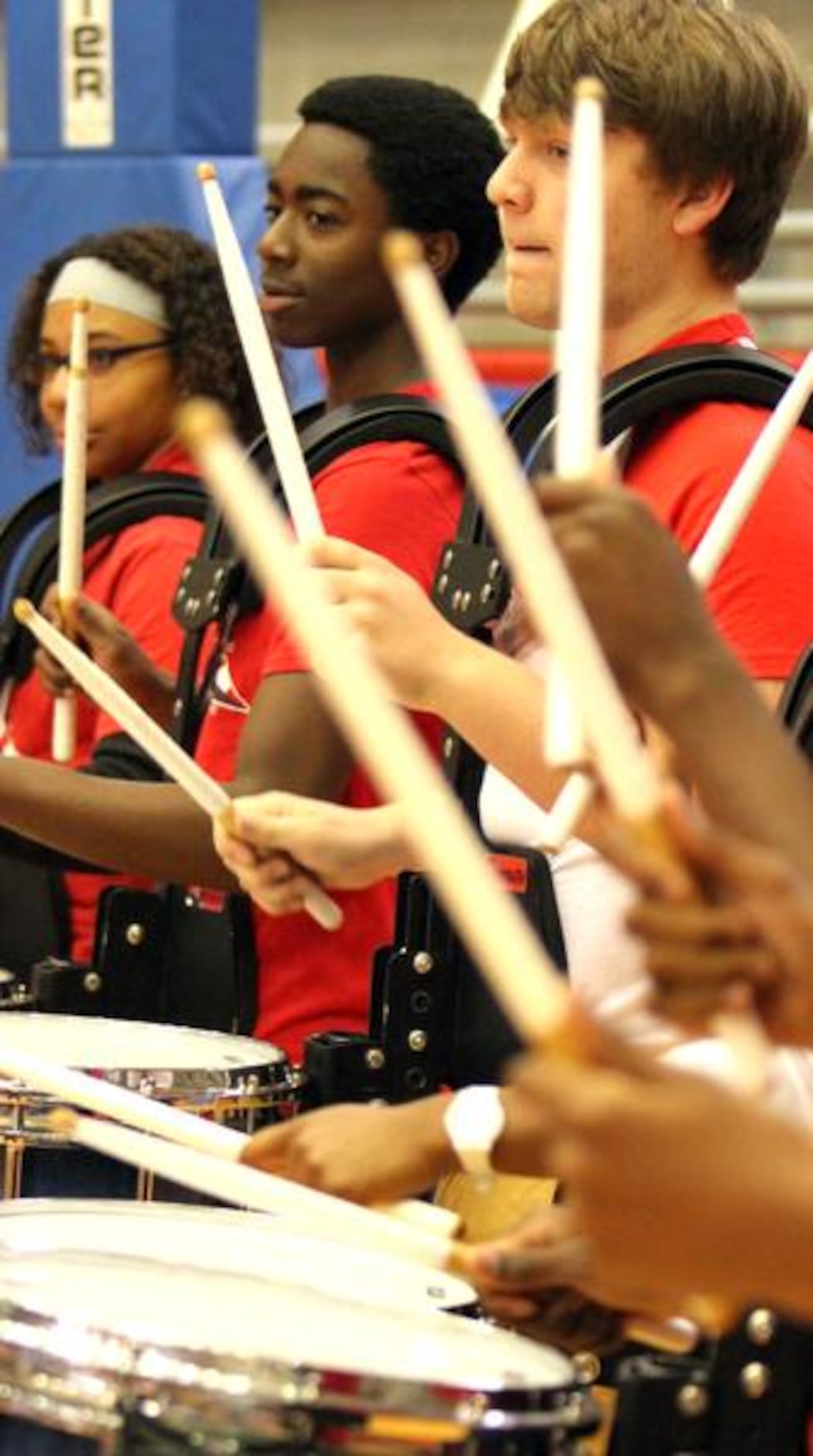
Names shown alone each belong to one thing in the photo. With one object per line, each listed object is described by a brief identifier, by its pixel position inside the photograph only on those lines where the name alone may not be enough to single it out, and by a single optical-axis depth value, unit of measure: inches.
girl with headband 301.6
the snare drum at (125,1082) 167.3
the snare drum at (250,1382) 117.0
